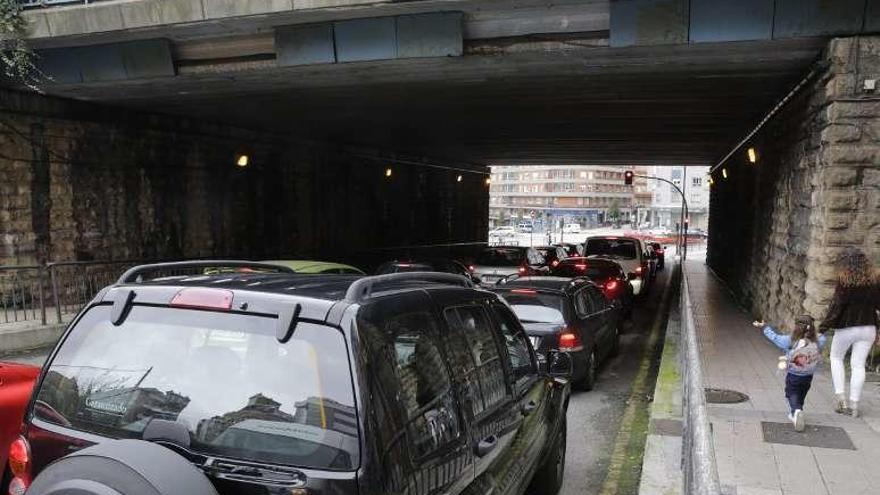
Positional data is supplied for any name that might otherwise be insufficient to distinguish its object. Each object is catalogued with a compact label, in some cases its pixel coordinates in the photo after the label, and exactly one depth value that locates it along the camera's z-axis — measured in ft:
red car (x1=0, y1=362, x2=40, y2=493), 13.24
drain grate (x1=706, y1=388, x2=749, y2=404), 23.85
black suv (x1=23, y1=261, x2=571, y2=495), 7.70
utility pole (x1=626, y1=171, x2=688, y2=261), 121.73
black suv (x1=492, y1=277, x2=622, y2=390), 27.22
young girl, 19.65
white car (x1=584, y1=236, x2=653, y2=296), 60.44
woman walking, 21.86
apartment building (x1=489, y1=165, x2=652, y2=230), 449.06
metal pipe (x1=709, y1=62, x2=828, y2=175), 31.32
